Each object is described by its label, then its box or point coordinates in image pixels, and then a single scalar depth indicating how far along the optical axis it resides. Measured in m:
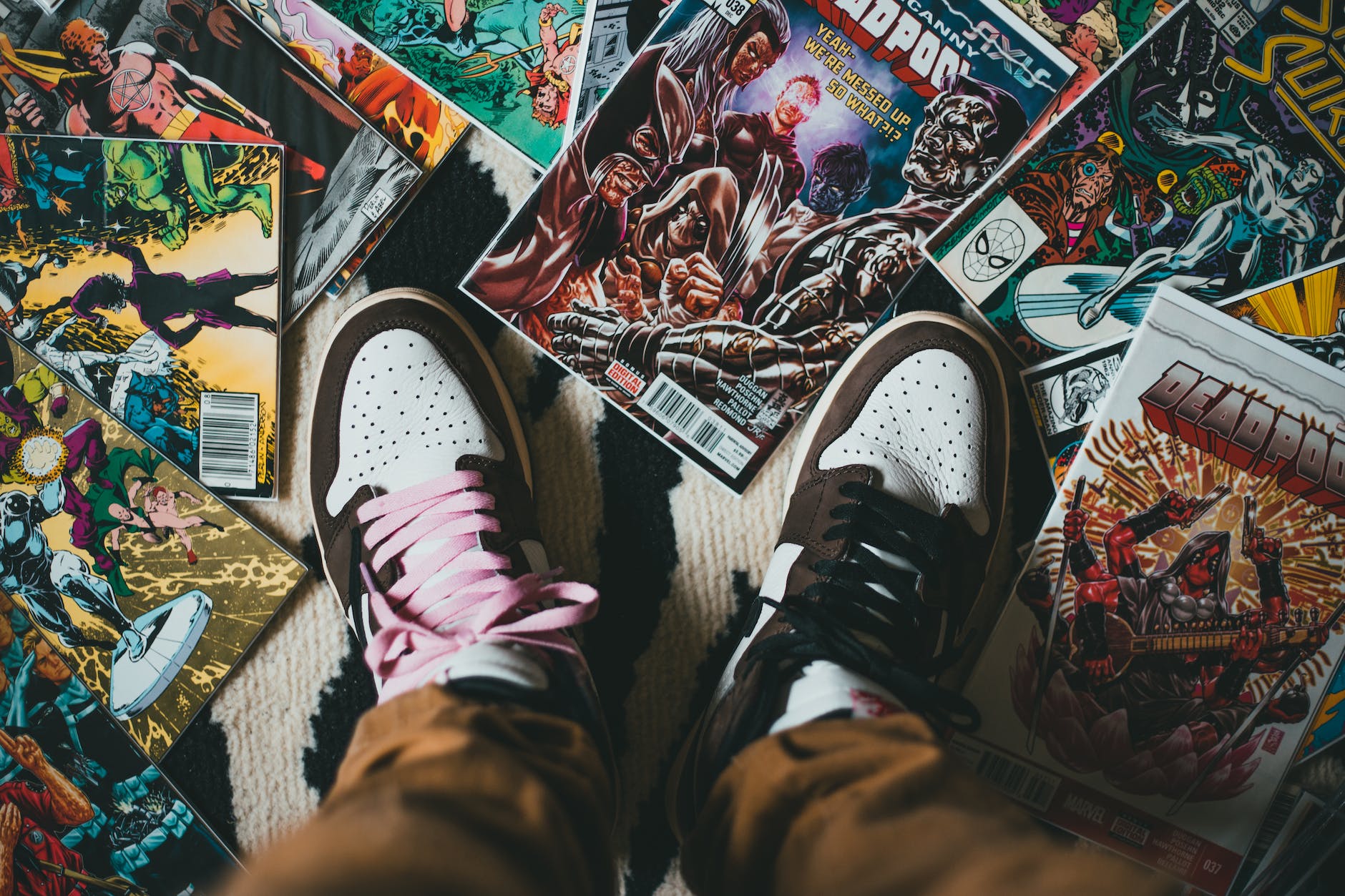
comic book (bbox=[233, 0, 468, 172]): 0.59
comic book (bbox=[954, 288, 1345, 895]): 0.57
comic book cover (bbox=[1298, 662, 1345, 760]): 0.57
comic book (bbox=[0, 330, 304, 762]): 0.60
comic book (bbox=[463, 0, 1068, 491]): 0.58
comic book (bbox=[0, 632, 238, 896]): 0.61
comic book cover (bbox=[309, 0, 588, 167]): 0.59
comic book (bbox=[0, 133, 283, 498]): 0.59
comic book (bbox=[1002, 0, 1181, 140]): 0.57
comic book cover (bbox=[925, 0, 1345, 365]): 0.57
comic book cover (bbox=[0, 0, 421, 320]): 0.59
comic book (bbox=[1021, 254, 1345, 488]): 0.57
